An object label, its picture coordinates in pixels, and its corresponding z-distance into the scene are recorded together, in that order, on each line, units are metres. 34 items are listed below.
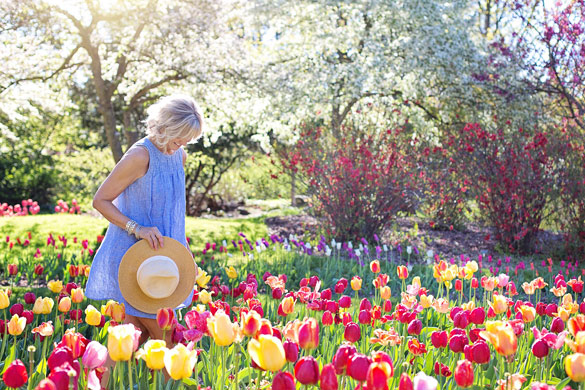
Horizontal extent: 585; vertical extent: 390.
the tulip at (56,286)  2.68
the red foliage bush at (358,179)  6.98
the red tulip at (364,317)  2.22
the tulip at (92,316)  2.12
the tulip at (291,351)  1.53
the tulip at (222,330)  1.53
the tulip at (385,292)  2.57
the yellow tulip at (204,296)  2.60
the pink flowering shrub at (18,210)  7.83
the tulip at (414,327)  2.06
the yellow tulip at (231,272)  3.03
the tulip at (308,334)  1.51
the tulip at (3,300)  2.21
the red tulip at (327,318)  2.17
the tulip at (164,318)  1.90
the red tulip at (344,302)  2.36
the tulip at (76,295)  2.58
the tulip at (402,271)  2.94
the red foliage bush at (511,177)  6.73
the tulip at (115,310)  2.29
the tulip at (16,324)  1.94
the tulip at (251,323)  1.58
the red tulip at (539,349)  1.79
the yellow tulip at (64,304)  2.37
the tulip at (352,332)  1.79
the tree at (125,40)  8.09
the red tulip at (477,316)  2.12
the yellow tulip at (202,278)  2.79
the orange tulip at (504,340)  1.55
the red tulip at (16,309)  2.44
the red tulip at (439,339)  1.93
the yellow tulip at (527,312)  2.05
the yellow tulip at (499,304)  2.25
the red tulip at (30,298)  2.75
